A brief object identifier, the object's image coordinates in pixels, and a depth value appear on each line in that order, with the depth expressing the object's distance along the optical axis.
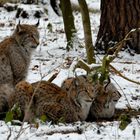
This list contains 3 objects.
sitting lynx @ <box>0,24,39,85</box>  15.77
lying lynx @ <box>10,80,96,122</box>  13.34
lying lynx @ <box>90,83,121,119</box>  14.41
